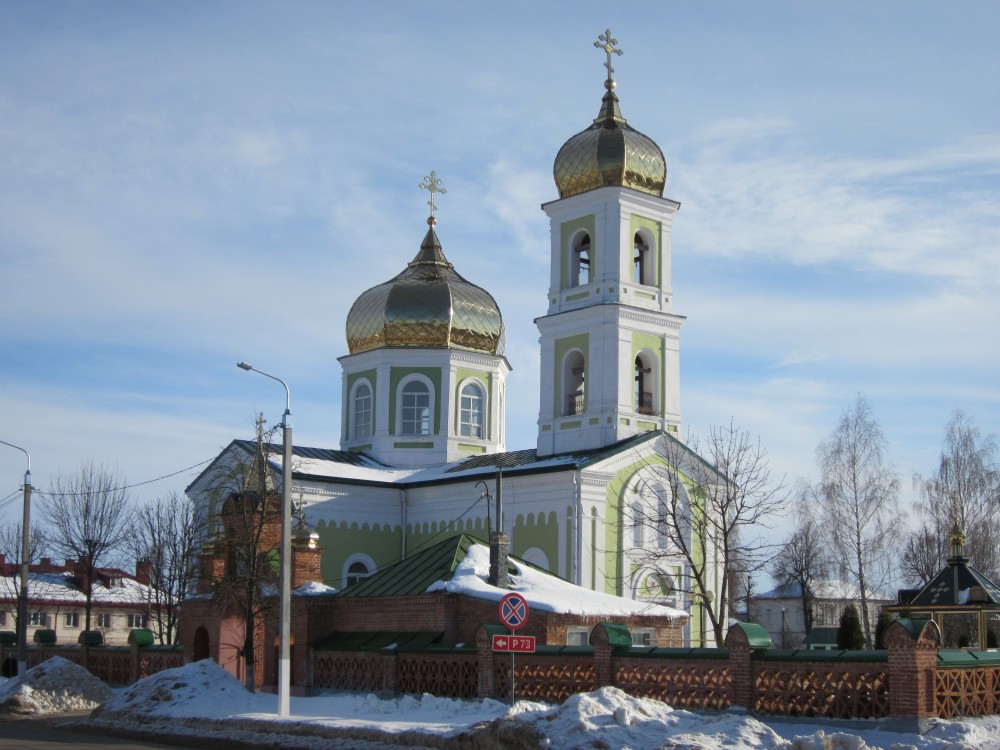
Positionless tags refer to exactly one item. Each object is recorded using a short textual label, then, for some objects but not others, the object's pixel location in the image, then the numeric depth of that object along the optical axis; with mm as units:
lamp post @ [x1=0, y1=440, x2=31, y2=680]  27844
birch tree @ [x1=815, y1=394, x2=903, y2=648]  38688
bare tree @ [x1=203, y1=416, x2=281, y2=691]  23656
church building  32156
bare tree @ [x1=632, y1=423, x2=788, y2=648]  30891
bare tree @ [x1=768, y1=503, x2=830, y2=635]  45844
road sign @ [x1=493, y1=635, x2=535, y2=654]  17766
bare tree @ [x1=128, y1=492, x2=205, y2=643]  38250
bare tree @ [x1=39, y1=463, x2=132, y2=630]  39938
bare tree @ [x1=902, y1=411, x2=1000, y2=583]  38094
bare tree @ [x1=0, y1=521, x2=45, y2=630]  47219
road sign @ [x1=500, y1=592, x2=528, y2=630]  17688
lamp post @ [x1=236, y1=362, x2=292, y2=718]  19359
